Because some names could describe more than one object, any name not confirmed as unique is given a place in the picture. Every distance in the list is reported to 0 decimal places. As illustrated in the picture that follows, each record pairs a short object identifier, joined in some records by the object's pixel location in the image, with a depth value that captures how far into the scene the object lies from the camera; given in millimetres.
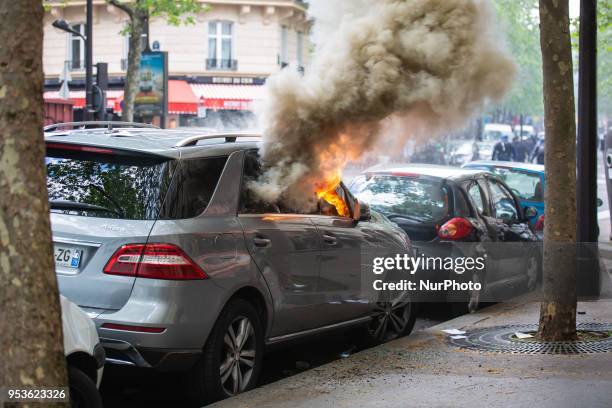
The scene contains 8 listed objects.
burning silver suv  6016
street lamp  25244
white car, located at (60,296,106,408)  5090
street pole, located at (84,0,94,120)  24359
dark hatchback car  10367
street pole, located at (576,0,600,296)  10250
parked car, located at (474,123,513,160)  58578
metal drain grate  7871
